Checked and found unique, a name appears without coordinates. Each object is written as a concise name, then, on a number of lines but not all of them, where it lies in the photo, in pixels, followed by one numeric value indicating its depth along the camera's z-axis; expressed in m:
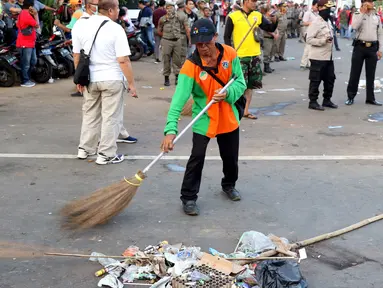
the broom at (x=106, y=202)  4.73
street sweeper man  4.65
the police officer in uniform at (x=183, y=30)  12.48
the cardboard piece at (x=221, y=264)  3.86
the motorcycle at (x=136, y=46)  16.78
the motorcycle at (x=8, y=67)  11.59
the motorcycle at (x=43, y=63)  12.05
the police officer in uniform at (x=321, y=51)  9.21
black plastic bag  3.71
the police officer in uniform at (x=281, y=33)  16.52
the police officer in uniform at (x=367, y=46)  9.62
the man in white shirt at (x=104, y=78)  6.26
